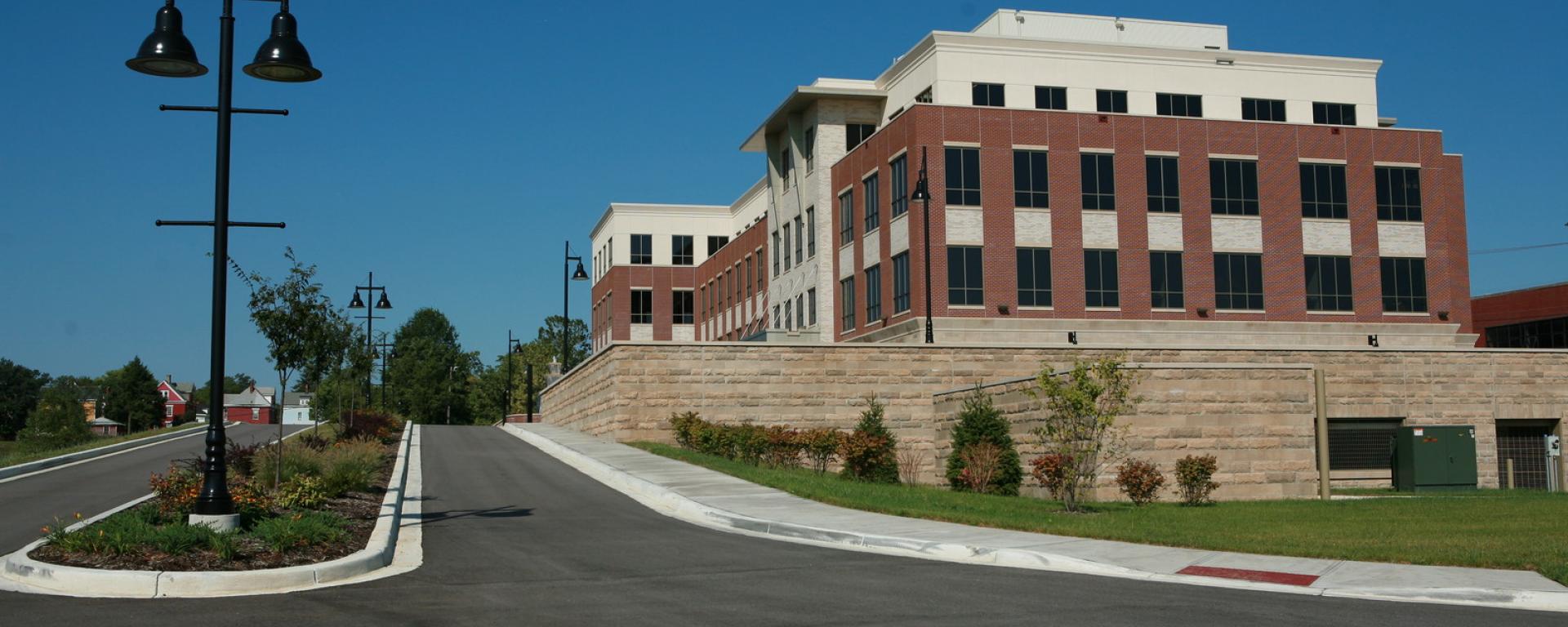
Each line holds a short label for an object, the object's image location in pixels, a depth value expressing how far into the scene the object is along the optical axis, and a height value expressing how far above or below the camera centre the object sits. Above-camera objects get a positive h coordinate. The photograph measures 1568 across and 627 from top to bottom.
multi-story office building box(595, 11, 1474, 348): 44.31 +7.87
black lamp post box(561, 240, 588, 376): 60.05 +6.01
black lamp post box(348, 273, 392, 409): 50.62 +4.99
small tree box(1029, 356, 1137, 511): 19.59 +0.16
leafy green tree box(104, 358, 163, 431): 111.88 +2.70
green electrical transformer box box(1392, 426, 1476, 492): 30.19 -0.90
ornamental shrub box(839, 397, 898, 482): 26.59 -0.62
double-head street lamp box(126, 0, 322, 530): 13.73 +3.87
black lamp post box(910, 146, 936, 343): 35.97 +6.27
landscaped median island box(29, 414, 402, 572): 12.40 -1.02
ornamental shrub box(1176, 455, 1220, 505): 22.44 -0.94
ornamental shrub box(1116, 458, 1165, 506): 21.64 -0.98
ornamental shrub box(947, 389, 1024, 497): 25.78 -0.30
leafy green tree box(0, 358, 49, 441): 136.38 +4.38
